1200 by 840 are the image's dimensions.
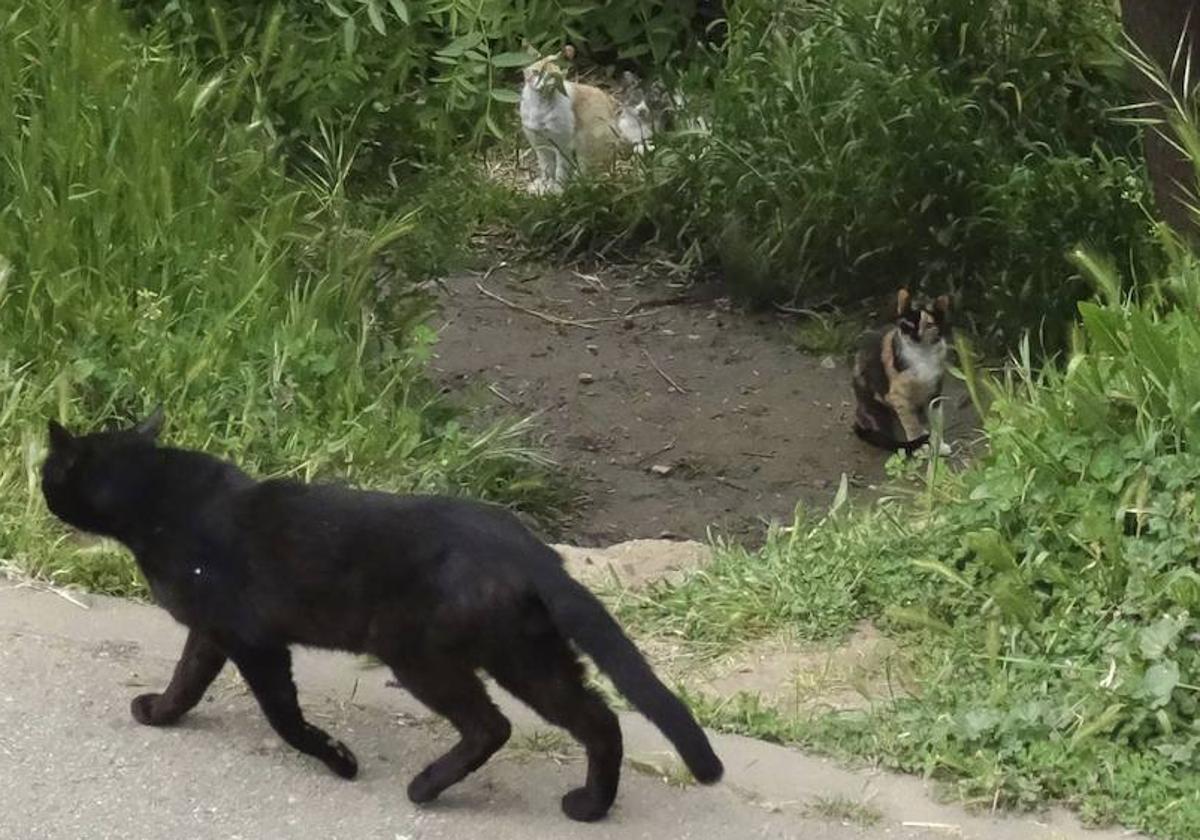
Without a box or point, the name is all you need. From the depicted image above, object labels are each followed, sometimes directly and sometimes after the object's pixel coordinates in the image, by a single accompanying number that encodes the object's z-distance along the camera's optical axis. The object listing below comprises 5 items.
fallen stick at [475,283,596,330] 9.60
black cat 3.55
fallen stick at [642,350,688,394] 8.98
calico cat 7.99
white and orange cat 9.94
